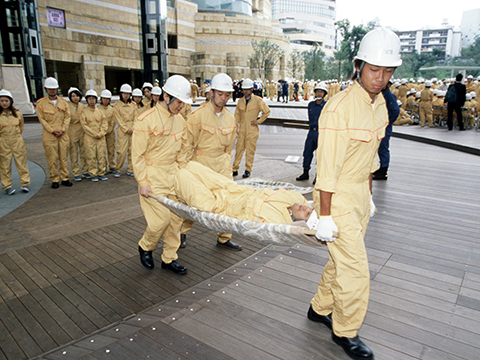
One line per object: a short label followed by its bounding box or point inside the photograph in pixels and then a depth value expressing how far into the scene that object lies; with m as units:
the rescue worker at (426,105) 13.64
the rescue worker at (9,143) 5.96
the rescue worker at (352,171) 2.06
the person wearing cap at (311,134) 6.95
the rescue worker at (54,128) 6.42
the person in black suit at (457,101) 11.95
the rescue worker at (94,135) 7.19
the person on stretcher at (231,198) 3.15
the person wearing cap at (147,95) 8.51
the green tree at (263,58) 41.22
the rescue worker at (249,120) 7.41
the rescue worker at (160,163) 3.43
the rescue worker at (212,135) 4.39
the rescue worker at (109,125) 7.61
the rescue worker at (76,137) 7.21
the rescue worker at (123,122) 7.70
